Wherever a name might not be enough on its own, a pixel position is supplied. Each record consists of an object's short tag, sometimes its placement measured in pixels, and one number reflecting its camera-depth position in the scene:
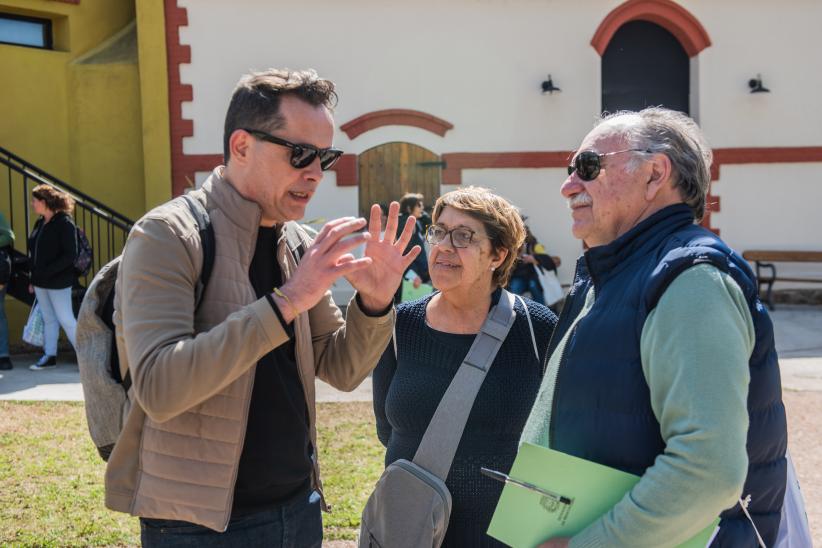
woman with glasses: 2.71
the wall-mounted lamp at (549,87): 12.05
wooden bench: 12.39
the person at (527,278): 10.34
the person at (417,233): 8.52
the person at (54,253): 8.37
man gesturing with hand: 1.78
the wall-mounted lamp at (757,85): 12.38
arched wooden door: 11.91
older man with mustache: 1.57
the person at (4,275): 8.38
